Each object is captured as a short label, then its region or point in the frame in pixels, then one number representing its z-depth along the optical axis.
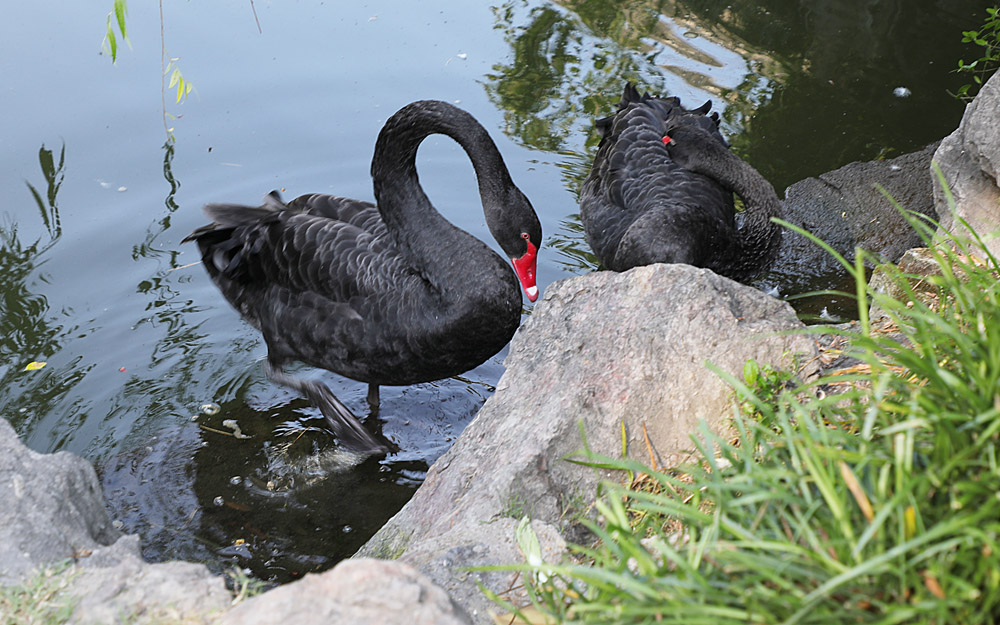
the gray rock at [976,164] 3.77
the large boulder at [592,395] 2.63
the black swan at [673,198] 4.77
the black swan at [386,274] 4.06
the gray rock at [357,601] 1.68
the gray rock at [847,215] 5.43
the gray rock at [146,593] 1.89
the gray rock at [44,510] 2.27
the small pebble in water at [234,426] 4.53
